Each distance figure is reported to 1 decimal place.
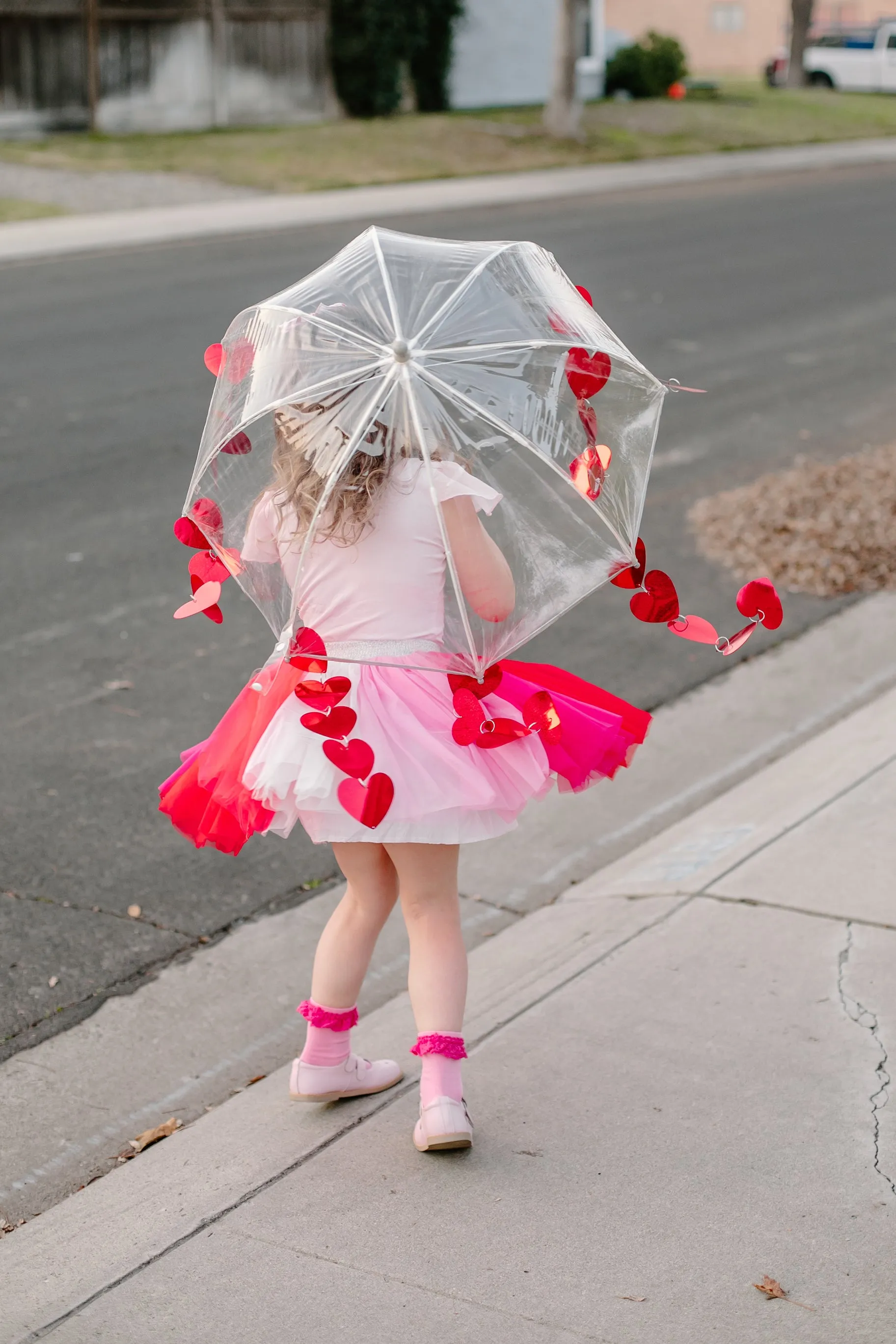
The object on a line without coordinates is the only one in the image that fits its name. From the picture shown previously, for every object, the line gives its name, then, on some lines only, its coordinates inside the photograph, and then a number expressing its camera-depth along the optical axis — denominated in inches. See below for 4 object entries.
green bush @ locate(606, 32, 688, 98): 1438.2
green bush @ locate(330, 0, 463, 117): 1147.9
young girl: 110.4
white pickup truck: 1729.8
